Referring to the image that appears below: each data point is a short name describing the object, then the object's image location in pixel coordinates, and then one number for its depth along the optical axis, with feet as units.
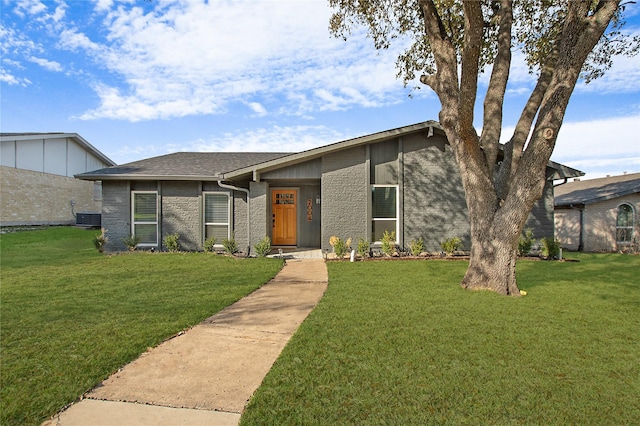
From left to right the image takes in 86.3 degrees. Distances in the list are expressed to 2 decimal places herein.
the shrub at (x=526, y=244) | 34.60
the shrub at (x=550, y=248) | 33.91
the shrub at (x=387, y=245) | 34.12
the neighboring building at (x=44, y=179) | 61.72
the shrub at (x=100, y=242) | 36.73
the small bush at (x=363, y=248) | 33.71
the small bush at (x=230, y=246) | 35.22
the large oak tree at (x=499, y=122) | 18.34
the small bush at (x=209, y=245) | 36.37
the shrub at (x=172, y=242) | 37.06
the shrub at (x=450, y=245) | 34.10
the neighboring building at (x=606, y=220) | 47.14
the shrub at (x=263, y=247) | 34.09
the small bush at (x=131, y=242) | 37.19
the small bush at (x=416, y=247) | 34.12
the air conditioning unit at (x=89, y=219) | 69.67
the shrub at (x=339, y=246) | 33.22
